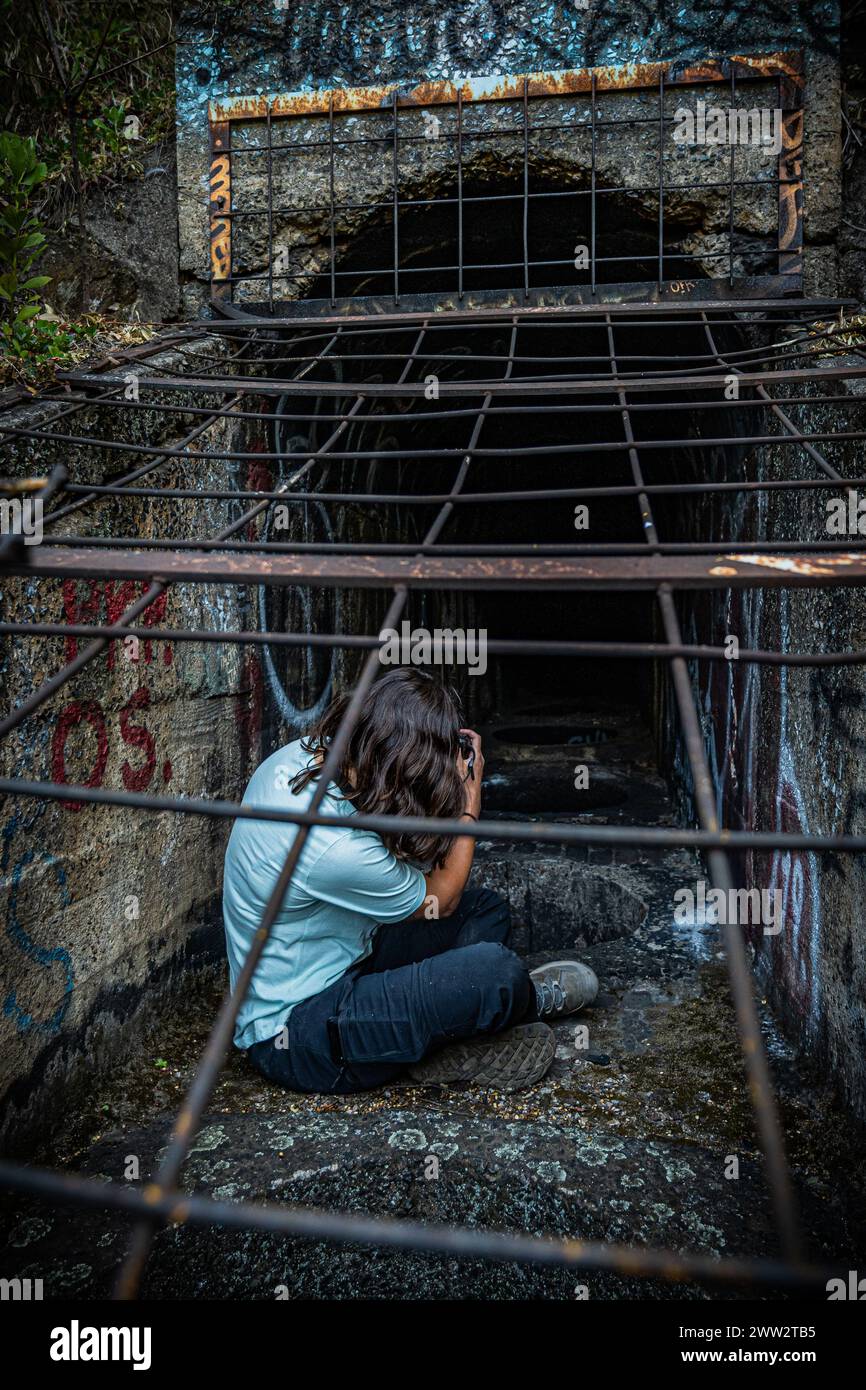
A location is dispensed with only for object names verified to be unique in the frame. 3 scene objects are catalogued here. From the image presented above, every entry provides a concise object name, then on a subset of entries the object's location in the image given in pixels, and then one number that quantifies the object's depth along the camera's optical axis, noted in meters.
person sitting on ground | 2.60
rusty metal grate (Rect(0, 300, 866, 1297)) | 0.97
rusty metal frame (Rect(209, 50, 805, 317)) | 4.03
